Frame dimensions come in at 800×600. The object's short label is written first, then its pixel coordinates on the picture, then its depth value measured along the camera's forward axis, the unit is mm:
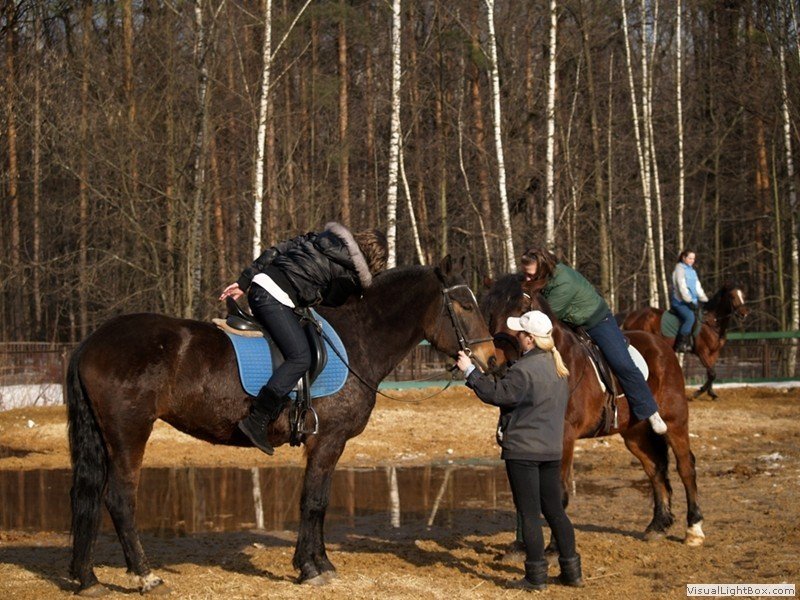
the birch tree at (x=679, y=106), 31656
